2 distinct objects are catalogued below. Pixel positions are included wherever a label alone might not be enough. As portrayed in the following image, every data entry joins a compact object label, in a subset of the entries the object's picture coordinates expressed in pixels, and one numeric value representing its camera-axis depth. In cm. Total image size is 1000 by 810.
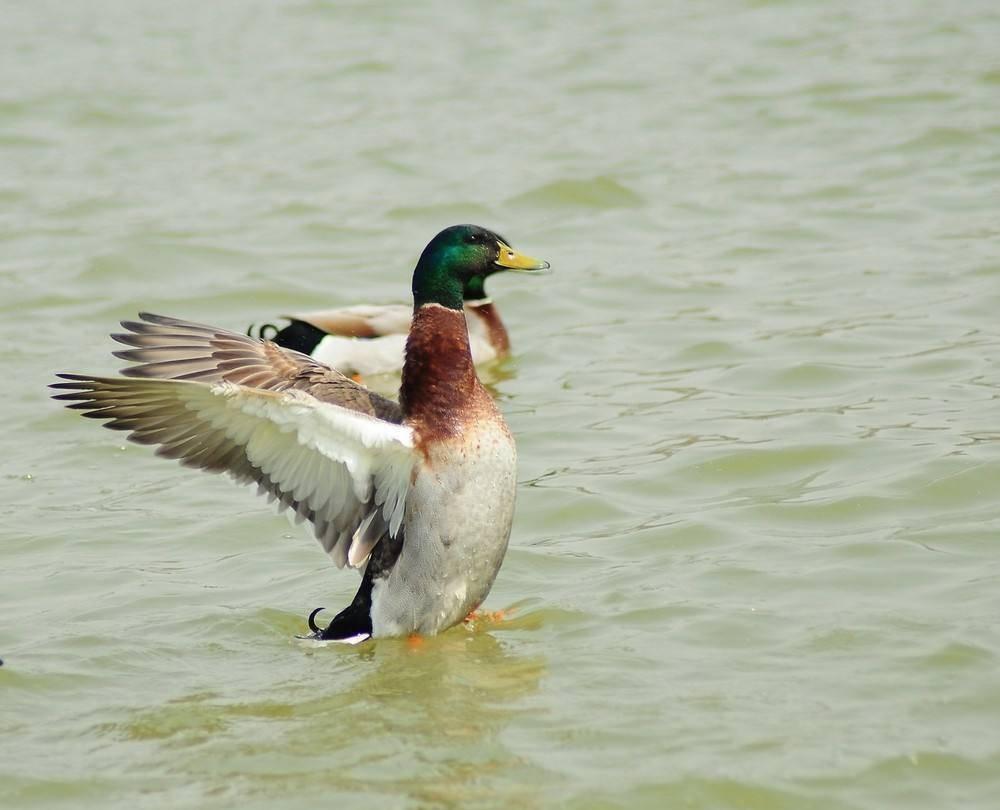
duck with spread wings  1111
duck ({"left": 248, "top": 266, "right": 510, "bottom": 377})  1977
